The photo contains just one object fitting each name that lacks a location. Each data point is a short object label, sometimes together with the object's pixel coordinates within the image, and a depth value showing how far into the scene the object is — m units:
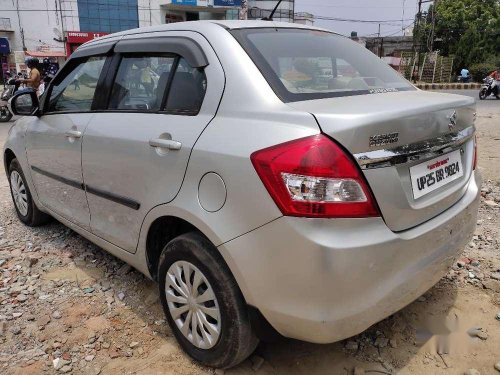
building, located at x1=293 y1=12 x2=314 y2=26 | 51.44
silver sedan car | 1.75
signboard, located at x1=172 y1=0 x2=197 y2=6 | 45.75
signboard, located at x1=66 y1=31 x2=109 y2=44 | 44.34
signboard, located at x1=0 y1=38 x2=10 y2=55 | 42.81
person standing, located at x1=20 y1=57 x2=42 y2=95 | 11.32
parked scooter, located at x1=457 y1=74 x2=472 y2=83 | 28.96
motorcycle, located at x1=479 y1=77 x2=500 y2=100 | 16.61
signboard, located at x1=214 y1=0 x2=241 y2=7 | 46.28
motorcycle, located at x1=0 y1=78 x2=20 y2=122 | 11.89
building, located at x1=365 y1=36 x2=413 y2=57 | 47.21
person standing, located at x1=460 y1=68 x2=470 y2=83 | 28.66
